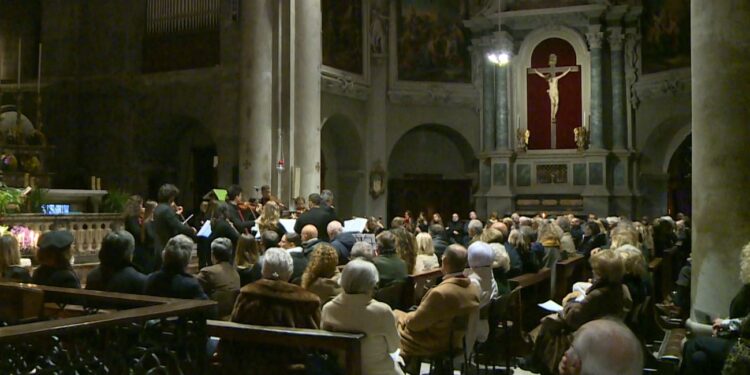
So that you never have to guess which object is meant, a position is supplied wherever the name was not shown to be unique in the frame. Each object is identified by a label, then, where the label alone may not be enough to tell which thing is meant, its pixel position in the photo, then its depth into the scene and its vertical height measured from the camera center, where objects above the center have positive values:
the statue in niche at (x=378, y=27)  22.28 +5.25
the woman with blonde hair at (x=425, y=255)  8.09 -0.60
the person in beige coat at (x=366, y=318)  4.41 -0.69
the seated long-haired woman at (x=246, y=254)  6.24 -0.44
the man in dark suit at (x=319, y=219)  9.16 -0.21
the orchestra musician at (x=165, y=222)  8.14 -0.22
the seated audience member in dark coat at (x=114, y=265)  5.16 -0.44
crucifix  22.80 +3.69
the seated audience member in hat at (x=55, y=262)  5.15 -0.42
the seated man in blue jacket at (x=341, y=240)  7.77 -0.41
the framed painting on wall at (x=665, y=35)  20.73 +4.73
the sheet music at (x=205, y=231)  8.76 -0.34
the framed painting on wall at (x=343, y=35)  20.31 +4.68
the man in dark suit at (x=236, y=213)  9.40 -0.15
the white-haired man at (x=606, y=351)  2.30 -0.47
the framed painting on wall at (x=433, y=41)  23.31 +5.07
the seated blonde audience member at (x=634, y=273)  5.68 -0.57
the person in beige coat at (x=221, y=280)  5.59 -0.59
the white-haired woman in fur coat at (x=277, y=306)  4.51 -0.63
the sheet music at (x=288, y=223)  9.75 -0.29
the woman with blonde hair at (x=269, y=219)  8.63 -0.20
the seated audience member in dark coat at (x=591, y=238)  10.58 -0.54
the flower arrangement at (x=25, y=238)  10.19 -0.50
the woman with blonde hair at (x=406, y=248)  7.31 -0.46
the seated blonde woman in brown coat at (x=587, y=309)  4.94 -0.73
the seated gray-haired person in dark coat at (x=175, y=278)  4.84 -0.50
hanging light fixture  18.23 +4.51
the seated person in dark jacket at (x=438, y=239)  9.47 -0.50
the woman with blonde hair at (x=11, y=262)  5.32 -0.44
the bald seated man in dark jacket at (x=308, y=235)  7.37 -0.34
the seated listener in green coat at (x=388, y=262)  6.56 -0.54
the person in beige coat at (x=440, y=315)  5.17 -0.79
